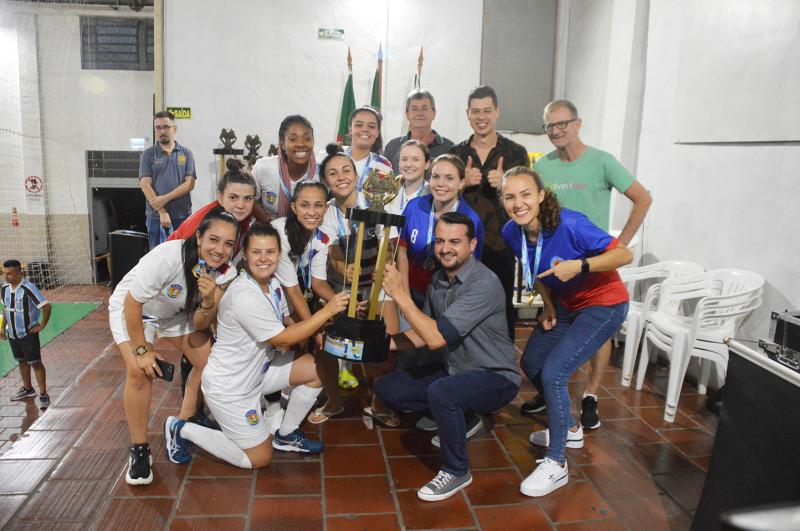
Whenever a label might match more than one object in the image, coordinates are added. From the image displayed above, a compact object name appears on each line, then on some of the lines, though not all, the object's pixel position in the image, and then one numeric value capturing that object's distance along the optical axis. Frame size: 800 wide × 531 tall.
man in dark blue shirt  5.62
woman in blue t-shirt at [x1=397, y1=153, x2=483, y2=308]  2.82
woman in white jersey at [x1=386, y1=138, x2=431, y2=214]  3.03
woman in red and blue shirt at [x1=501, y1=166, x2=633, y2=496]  2.51
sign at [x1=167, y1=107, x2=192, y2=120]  6.30
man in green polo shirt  3.16
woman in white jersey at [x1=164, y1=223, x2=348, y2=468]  2.54
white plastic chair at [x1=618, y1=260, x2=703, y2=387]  3.86
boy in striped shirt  3.42
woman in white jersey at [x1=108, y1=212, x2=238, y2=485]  2.43
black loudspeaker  5.92
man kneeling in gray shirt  2.47
